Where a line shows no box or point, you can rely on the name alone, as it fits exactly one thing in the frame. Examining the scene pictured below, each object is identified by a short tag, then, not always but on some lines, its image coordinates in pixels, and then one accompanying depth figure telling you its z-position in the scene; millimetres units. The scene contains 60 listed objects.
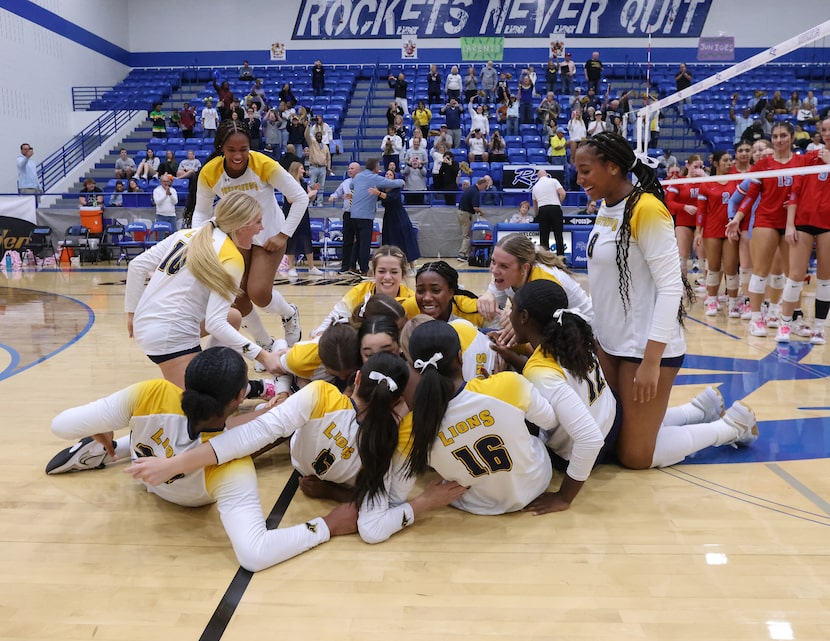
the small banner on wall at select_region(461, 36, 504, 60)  19109
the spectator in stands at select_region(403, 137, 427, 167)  14555
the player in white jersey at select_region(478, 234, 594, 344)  3395
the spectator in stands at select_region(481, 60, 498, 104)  18734
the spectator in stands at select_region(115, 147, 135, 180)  15714
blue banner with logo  20922
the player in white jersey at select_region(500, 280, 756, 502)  2523
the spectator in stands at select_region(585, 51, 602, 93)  18250
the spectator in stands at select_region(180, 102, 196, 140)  17797
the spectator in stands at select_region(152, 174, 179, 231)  12969
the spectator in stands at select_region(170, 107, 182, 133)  18562
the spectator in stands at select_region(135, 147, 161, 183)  15391
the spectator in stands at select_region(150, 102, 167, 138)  17859
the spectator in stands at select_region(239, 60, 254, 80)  20141
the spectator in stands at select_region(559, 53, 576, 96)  18344
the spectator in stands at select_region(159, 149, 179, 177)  15086
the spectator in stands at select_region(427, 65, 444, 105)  18250
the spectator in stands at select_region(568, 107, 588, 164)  15391
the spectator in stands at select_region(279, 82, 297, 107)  17609
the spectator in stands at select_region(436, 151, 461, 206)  13805
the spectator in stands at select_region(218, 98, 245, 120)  15961
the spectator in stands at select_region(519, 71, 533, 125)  17562
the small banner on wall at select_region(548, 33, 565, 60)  20031
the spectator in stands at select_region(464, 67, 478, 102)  18328
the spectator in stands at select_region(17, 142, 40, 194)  14219
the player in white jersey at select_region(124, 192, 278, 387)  3090
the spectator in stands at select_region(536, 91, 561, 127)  16386
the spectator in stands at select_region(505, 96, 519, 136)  16953
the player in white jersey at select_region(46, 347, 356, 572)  2277
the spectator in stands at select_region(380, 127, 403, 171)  14719
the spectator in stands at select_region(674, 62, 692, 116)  17594
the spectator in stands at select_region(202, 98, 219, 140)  17625
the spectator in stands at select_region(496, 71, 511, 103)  17844
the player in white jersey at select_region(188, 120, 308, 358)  4250
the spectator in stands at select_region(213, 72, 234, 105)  17797
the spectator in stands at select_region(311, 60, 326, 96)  19250
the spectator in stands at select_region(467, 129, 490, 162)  15453
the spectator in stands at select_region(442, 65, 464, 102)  18031
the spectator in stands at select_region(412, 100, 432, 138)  16531
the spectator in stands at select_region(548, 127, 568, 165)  15086
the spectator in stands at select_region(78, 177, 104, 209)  13328
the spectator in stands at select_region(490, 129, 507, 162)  15312
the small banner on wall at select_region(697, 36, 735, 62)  18312
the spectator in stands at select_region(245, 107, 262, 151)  15354
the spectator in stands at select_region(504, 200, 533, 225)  12117
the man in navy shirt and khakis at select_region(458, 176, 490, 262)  12594
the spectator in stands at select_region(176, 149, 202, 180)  14133
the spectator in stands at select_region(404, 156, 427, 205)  14117
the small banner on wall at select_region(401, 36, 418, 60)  20734
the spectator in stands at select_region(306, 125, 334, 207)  14533
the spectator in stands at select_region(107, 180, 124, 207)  13805
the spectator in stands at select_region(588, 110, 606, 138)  14805
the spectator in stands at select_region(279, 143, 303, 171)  12305
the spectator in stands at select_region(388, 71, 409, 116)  18281
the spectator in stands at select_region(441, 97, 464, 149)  16250
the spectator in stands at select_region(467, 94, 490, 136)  16312
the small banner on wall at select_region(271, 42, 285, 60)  21516
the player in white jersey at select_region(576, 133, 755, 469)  2746
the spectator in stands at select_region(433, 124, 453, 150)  14946
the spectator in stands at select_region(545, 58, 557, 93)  18312
